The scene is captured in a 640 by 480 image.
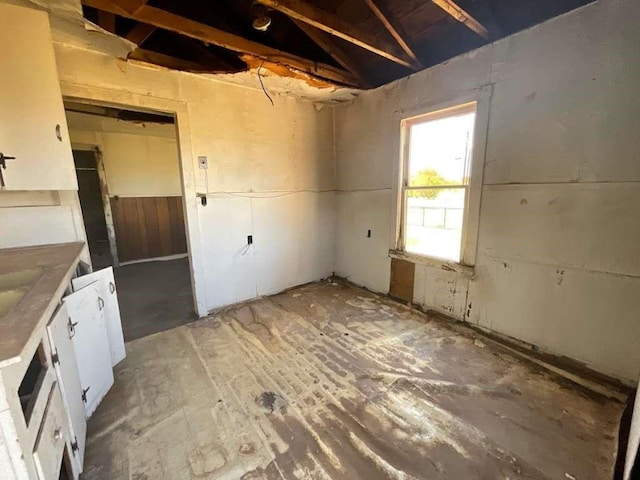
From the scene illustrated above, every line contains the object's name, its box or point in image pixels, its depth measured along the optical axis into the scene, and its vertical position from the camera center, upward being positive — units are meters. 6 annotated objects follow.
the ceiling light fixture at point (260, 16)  1.91 +1.20
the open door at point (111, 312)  1.88 -0.86
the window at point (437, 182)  2.56 +0.06
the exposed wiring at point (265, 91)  2.75 +1.11
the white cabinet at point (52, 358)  0.76 -0.70
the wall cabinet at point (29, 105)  1.53 +0.51
